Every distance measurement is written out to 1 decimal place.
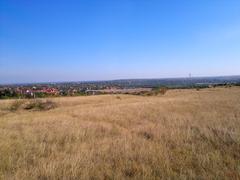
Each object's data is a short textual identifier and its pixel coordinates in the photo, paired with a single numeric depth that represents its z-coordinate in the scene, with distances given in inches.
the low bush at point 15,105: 733.3
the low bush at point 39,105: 738.8
